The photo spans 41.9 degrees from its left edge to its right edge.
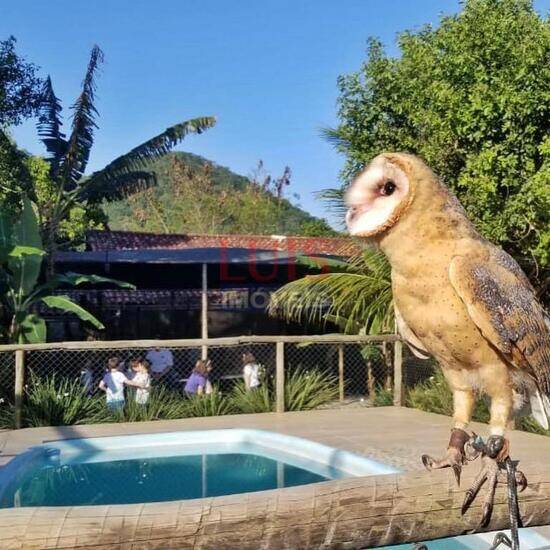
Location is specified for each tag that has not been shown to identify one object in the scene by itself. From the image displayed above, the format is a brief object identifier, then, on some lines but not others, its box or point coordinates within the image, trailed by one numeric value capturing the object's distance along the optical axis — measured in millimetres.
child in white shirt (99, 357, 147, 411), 10375
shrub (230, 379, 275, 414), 11211
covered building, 12898
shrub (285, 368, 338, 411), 11391
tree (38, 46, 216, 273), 12492
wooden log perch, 1671
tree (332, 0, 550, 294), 8570
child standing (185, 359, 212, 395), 11062
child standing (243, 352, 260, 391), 11367
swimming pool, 7465
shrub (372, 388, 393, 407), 11916
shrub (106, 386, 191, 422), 10477
